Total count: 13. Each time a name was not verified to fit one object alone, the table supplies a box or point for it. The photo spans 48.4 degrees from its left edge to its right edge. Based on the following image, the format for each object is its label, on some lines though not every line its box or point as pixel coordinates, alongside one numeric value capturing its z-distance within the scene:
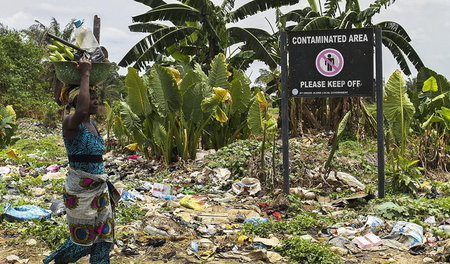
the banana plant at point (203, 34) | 11.95
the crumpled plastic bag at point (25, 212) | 4.91
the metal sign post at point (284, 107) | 6.16
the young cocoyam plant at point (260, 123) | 6.82
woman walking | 3.01
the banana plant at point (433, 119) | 8.07
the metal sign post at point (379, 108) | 6.07
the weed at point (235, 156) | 7.47
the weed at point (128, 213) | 4.98
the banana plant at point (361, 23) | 12.73
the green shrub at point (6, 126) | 10.49
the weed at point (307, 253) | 3.82
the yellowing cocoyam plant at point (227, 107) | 9.31
